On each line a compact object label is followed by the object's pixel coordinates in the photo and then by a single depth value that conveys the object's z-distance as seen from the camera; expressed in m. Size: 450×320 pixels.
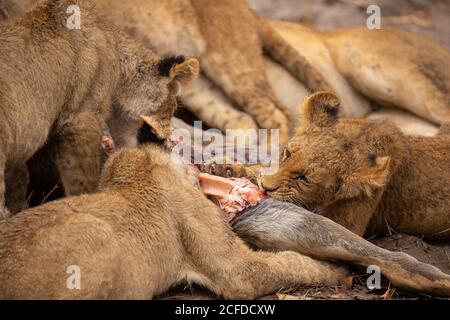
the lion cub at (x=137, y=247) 7.36
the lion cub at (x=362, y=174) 9.75
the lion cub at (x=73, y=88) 9.41
